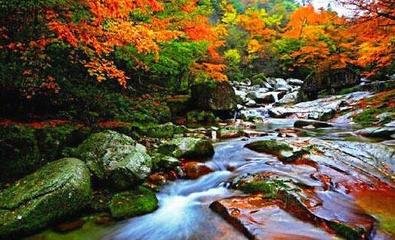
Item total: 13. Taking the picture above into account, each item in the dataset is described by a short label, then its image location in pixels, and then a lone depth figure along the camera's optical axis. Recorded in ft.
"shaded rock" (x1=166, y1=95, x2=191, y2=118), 49.57
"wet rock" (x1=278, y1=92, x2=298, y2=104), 76.43
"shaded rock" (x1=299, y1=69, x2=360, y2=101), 72.79
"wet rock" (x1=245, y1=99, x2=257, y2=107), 72.61
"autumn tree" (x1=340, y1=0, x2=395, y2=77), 33.71
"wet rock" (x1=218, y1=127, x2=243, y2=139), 36.55
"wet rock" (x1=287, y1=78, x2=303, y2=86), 99.25
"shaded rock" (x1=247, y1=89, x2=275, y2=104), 78.02
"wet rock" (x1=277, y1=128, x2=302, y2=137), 37.71
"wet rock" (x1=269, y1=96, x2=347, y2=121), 55.36
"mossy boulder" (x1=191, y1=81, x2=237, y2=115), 50.49
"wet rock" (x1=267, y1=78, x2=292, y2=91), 95.20
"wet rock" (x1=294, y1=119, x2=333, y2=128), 45.82
